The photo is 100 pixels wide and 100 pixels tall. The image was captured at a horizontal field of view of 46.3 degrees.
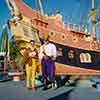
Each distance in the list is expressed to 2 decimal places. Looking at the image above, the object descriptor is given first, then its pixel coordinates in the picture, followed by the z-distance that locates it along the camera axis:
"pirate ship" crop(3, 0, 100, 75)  6.64
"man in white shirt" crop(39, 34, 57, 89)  3.63
